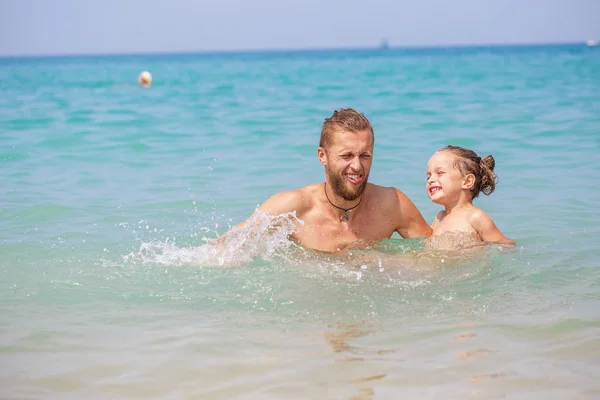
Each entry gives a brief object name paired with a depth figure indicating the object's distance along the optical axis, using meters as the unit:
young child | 5.72
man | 5.02
